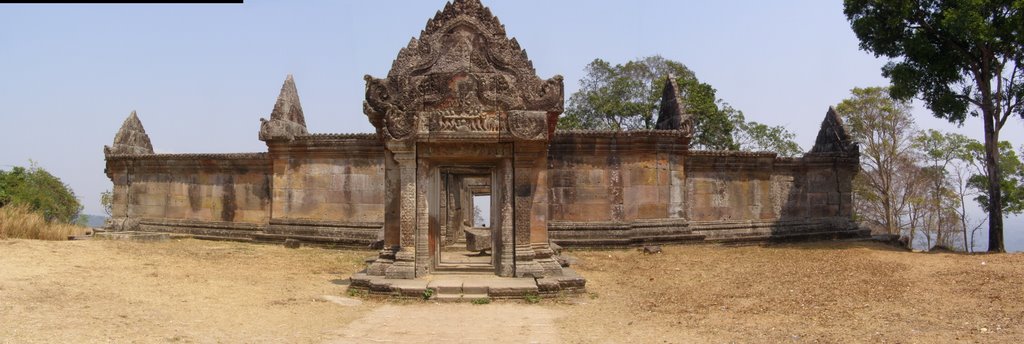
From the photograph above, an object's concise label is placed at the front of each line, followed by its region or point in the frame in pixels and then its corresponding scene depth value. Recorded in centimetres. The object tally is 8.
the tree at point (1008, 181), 2450
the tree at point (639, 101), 2779
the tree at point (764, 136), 2888
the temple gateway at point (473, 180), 864
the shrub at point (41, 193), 2102
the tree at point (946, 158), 2781
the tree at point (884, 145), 2759
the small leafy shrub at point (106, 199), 3180
